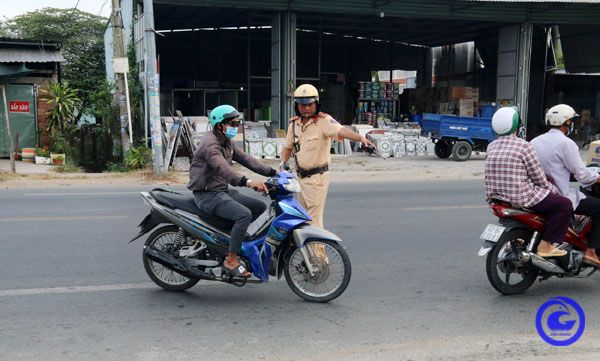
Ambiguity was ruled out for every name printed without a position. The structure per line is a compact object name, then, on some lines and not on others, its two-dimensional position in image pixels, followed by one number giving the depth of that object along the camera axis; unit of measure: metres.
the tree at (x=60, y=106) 18.44
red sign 18.61
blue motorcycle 4.92
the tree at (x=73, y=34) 35.69
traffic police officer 5.54
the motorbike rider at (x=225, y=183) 4.92
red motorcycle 5.09
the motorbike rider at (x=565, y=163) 5.11
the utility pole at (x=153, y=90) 14.55
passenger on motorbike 5.00
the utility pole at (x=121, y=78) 16.55
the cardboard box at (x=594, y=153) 6.04
